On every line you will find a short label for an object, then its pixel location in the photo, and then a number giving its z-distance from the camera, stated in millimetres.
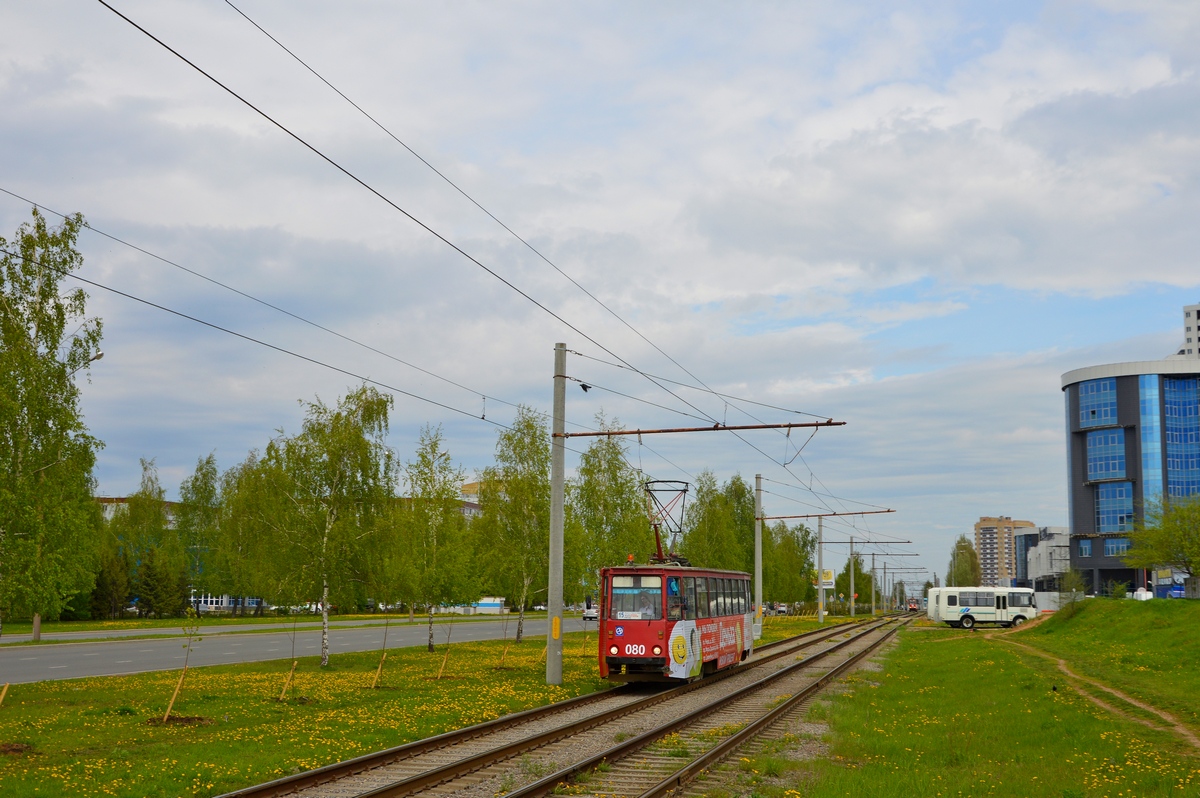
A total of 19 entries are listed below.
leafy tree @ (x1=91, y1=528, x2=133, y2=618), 72000
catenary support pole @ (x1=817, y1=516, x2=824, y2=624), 72125
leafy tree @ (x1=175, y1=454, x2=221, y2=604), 87938
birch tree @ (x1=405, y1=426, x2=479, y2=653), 34438
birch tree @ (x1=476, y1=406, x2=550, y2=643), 39969
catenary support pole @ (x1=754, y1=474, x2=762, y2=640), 47650
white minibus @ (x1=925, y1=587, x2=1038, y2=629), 74375
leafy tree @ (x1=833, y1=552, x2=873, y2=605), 148750
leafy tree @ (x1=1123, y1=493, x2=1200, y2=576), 54812
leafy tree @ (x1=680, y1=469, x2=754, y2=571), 63219
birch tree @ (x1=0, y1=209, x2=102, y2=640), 20844
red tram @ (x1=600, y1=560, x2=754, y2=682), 25000
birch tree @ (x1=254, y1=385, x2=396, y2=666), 29031
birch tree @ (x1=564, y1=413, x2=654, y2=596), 43938
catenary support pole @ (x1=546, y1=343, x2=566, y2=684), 25406
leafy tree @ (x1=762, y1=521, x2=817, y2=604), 77938
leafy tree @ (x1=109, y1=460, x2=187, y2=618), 75125
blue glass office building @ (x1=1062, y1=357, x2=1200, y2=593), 121125
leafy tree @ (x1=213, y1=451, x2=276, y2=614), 28875
